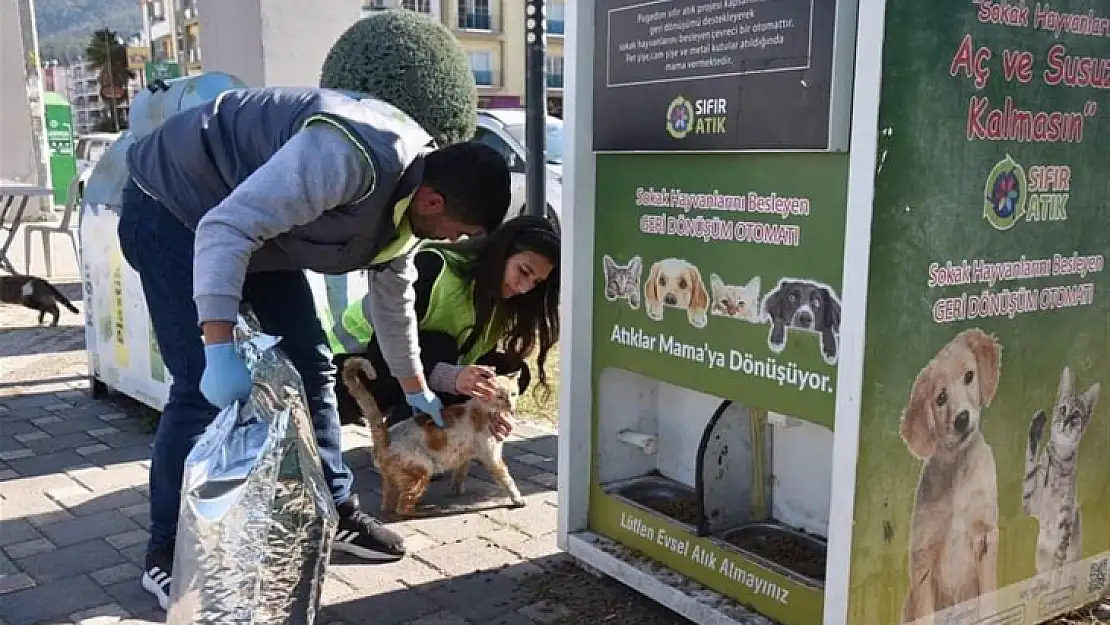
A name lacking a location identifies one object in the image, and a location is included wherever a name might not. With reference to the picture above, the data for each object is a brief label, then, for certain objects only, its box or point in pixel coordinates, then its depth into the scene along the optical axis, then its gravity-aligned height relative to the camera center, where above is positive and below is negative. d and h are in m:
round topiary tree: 5.39 +0.45
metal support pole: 4.61 +0.21
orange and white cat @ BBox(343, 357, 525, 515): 3.28 -1.01
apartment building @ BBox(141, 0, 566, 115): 38.28 +4.39
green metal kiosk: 2.02 -0.32
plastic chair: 8.87 -0.75
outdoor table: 7.35 -0.44
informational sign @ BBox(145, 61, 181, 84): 16.42 +1.42
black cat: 7.00 -1.06
